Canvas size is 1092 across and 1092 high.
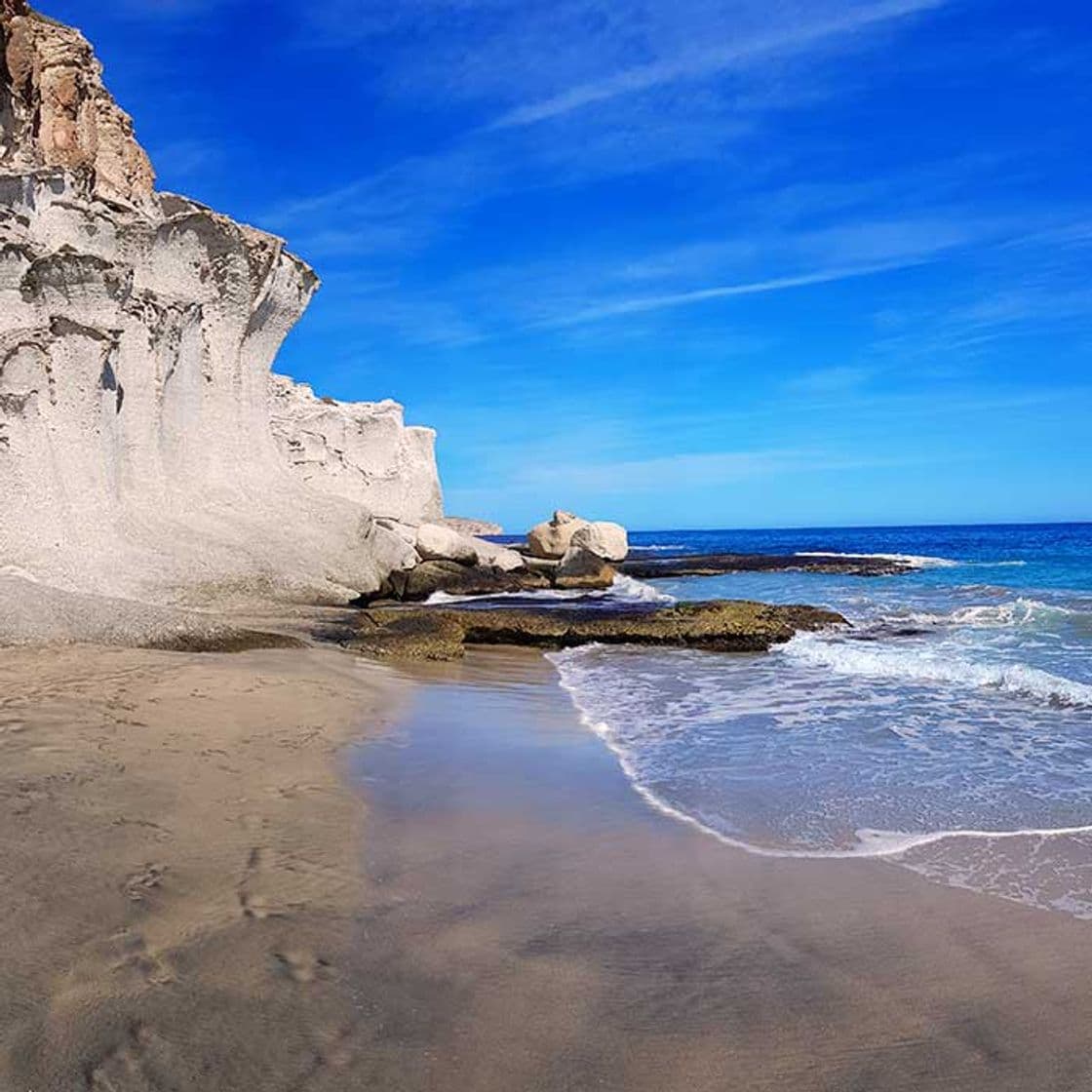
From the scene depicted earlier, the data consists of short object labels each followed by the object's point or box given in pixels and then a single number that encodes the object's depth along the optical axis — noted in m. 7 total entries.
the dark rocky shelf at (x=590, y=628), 11.98
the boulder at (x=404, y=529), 23.36
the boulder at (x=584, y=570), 25.70
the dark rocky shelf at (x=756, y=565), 31.48
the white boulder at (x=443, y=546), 24.28
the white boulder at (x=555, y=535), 31.75
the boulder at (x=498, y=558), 26.34
